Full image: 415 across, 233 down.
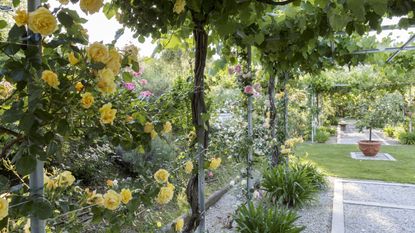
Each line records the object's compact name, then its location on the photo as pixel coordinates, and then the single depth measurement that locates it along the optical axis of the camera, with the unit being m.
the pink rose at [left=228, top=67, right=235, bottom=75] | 3.32
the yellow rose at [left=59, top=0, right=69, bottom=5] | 0.76
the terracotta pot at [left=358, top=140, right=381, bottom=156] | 8.41
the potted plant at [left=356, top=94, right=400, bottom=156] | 9.66
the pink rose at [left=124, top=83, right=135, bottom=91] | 1.21
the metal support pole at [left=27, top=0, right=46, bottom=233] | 0.78
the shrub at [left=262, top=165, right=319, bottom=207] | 4.24
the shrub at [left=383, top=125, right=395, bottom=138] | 12.76
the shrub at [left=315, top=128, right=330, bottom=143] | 11.42
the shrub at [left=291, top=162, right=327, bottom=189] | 4.98
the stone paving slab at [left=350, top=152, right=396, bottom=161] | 8.24
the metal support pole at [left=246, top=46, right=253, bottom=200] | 3.30
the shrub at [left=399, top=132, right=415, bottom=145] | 10.77
